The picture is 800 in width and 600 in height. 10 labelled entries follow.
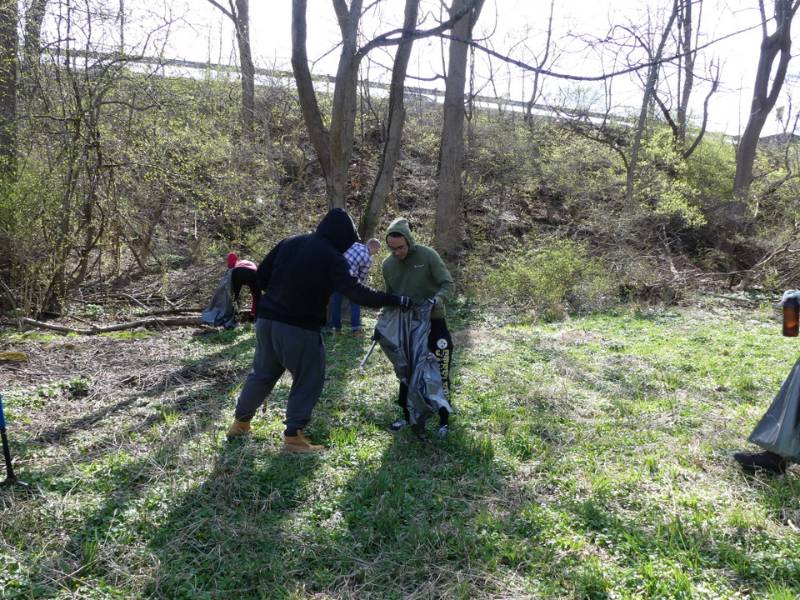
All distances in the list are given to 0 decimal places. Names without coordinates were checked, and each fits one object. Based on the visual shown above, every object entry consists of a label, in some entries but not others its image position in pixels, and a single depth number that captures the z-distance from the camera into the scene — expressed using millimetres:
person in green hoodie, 4816
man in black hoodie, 4148
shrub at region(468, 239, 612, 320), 12188
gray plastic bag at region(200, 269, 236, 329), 8531
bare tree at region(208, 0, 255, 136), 13992
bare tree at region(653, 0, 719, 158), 19812
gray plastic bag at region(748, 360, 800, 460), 3812
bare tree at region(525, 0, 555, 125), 23038
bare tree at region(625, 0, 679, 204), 17670
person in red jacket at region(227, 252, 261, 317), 7504
